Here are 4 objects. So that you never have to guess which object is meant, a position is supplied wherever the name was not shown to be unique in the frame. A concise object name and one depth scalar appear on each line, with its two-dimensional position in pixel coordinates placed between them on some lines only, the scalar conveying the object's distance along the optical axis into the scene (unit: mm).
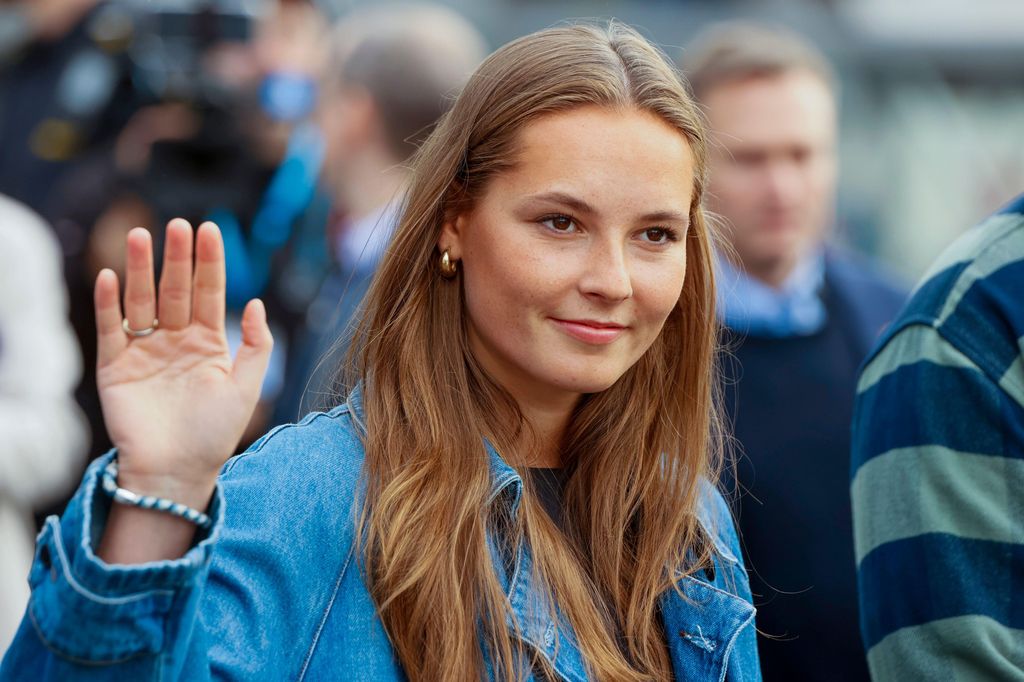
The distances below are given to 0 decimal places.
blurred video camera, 8906
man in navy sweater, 6012
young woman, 3154
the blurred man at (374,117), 7469
